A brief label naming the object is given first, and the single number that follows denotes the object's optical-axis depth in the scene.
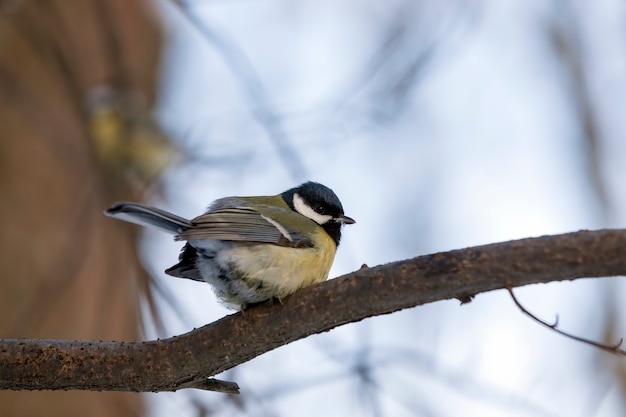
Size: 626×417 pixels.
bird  4.88
